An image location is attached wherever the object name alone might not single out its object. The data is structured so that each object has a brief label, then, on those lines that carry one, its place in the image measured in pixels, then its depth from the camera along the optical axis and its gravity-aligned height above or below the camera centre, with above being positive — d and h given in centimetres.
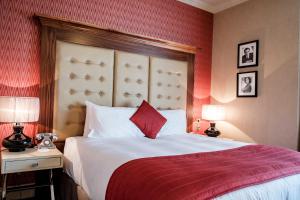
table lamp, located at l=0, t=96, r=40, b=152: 203 -16
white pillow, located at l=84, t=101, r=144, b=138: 249 -25
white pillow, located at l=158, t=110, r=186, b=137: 297 -28
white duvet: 136 -45
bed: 179 +11
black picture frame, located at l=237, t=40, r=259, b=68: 338 +73
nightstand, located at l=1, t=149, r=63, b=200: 189 -54
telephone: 225 -41
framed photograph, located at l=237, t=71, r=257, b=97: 338 +29
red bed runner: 117 -41
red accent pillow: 272 -23
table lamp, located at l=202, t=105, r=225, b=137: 359 -16
